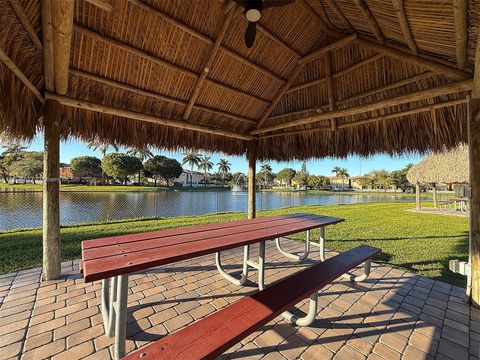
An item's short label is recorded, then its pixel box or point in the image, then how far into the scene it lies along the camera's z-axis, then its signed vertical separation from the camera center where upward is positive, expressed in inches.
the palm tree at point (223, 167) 2815.0 +205.1
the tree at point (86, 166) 1666.2 +129.4
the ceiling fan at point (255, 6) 77.5 +60.6
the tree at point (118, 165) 1459.2 +119.1
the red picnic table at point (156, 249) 62.7 -21.9
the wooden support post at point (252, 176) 220.4 +7.5
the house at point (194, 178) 2752.7 +73.6
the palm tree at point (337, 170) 2935.3 +173.9
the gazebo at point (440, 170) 460.8 +28.7
